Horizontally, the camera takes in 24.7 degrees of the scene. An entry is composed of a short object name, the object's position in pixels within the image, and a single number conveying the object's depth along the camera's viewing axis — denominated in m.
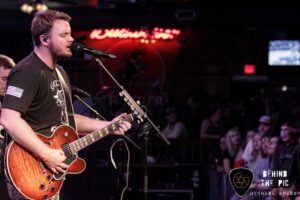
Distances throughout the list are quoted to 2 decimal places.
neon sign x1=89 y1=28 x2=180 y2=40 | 16.38
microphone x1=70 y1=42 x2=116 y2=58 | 5.18
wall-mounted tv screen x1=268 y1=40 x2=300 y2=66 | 15.41
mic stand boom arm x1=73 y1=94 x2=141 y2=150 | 6.00
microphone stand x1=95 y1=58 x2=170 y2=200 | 5.18
